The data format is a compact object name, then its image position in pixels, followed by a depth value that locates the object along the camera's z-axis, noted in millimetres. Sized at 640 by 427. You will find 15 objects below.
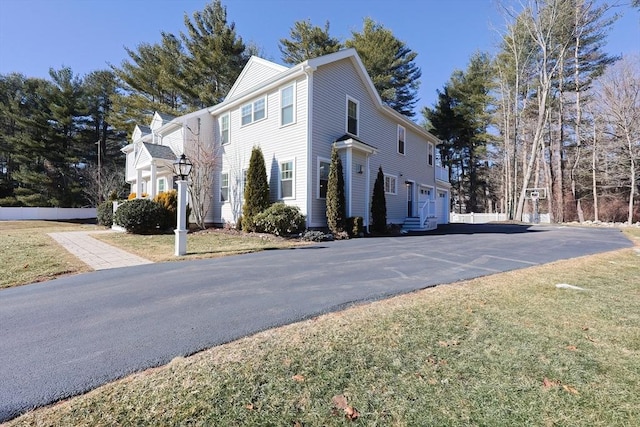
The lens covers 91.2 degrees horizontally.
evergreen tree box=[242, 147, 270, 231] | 12148
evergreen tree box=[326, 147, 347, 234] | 11562
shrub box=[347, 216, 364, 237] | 11938
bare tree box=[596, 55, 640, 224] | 22875
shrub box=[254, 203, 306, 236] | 10984
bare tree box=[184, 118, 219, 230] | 14242
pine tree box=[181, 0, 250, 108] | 23797
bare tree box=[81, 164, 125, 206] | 26297
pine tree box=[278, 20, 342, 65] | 24000
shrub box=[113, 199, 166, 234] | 12586
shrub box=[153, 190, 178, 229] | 13477
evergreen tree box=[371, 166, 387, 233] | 13273
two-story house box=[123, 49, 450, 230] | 11992
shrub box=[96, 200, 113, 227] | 17672
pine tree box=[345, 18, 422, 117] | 25141
